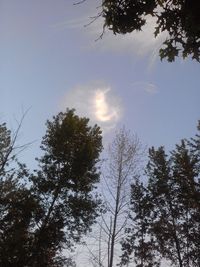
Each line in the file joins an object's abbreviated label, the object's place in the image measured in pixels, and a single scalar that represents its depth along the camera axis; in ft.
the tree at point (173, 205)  45.43
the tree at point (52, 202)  31.32
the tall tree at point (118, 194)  34.05
